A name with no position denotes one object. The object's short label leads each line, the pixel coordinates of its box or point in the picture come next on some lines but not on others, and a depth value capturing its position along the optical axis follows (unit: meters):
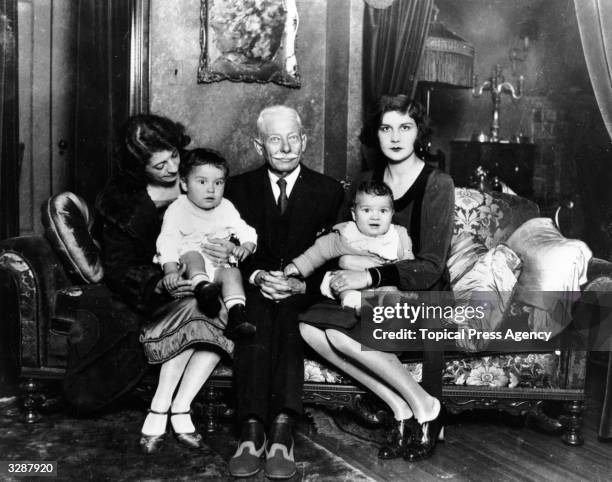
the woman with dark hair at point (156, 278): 2.93
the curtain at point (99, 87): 4.82
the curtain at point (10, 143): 4.36
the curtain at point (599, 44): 2.79
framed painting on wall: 4.81
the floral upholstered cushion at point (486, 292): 3.02
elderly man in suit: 2.71
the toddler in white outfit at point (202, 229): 2.99
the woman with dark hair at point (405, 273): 2.86
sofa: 3.07
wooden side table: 5.50
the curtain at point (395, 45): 4.15
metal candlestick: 5.85
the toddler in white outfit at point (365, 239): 2.98
